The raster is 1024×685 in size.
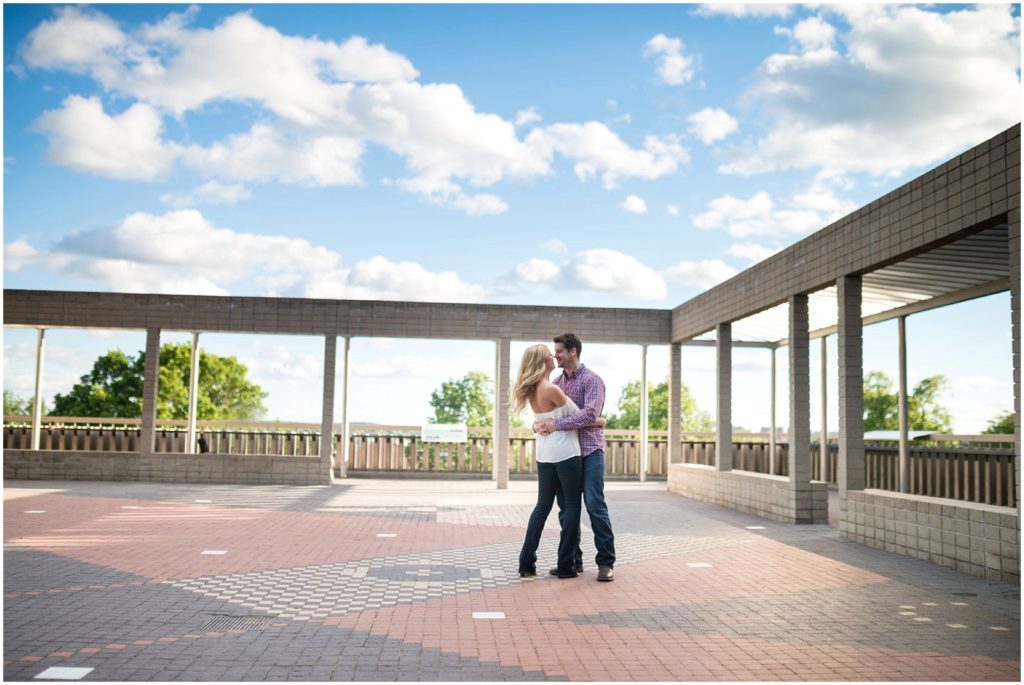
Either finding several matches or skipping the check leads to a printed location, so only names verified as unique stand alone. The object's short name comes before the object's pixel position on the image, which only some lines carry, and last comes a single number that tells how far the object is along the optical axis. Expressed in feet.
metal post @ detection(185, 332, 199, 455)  49.11
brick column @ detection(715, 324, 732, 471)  40.16
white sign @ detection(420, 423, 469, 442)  52.80
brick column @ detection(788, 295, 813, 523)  31.32
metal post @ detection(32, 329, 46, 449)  48.34
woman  18.81
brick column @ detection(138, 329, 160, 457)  46.98
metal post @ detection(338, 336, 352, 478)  50.10
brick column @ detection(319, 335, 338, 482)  47.11
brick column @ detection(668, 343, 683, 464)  48.55
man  18.67
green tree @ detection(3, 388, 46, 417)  88.82
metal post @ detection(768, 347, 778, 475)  49.36
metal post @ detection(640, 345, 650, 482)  51.08
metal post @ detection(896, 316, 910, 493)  36.01
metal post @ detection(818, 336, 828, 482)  46.34
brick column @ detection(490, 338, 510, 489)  47.91
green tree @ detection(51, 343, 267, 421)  100.17
